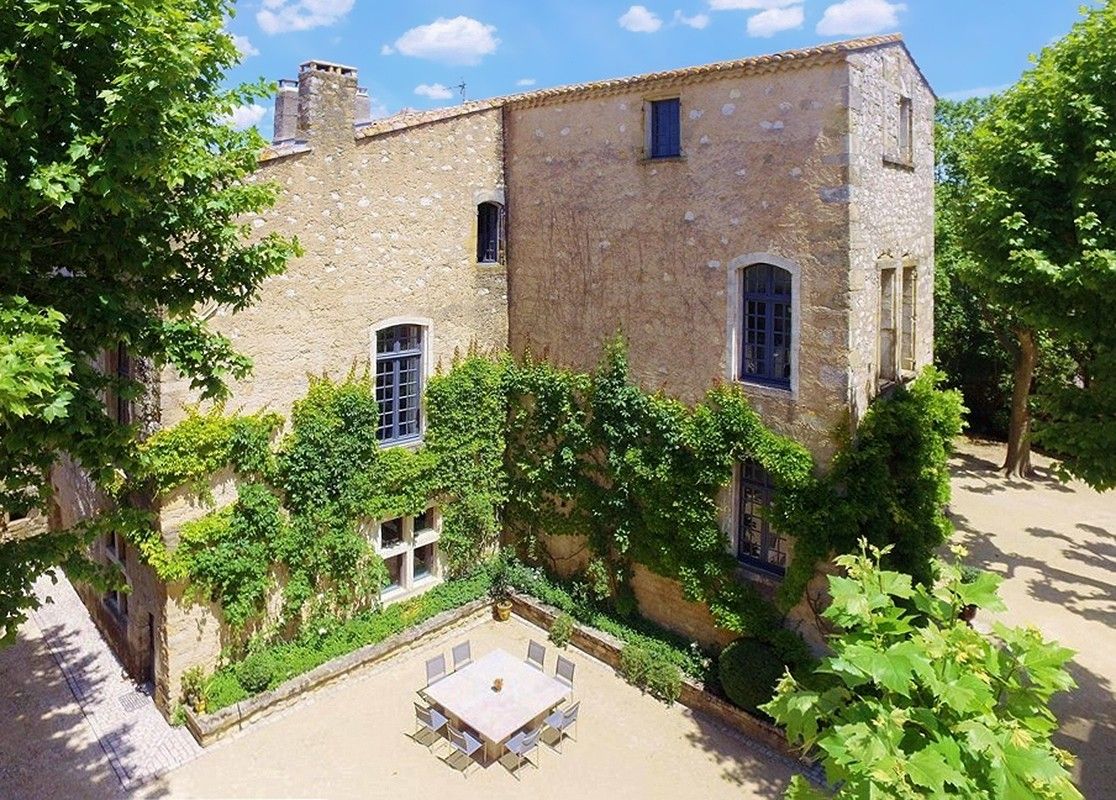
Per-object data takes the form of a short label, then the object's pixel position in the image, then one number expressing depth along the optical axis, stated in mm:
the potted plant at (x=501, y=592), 14625
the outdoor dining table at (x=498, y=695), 10570
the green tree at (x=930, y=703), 4602
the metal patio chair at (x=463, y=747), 10430
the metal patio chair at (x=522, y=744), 10336
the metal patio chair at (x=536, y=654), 12625
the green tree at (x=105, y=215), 6086
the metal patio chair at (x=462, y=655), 12625
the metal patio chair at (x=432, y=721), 10719
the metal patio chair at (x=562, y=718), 10914
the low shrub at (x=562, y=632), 13812
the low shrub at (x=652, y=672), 12188
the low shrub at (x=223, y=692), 11430
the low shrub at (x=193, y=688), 11500
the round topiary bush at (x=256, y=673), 11703
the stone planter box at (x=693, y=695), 10969
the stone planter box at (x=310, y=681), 11109
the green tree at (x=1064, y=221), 9180
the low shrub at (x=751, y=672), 11164
